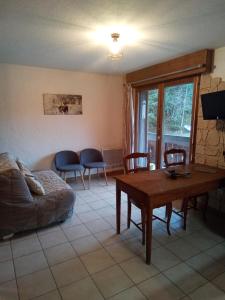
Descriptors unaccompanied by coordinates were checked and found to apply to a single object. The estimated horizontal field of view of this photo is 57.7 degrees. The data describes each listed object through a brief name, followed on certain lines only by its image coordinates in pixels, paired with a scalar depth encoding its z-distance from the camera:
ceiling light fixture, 2.32
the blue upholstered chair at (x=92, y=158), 4.24
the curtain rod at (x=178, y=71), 2.96
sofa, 2.30
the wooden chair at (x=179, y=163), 2.62
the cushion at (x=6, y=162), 2.59
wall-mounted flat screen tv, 2.61
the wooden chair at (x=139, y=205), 2.30
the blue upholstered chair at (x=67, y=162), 3.93
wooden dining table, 1.94
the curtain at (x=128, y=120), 4.55
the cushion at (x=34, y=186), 2.63
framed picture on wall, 4.03
